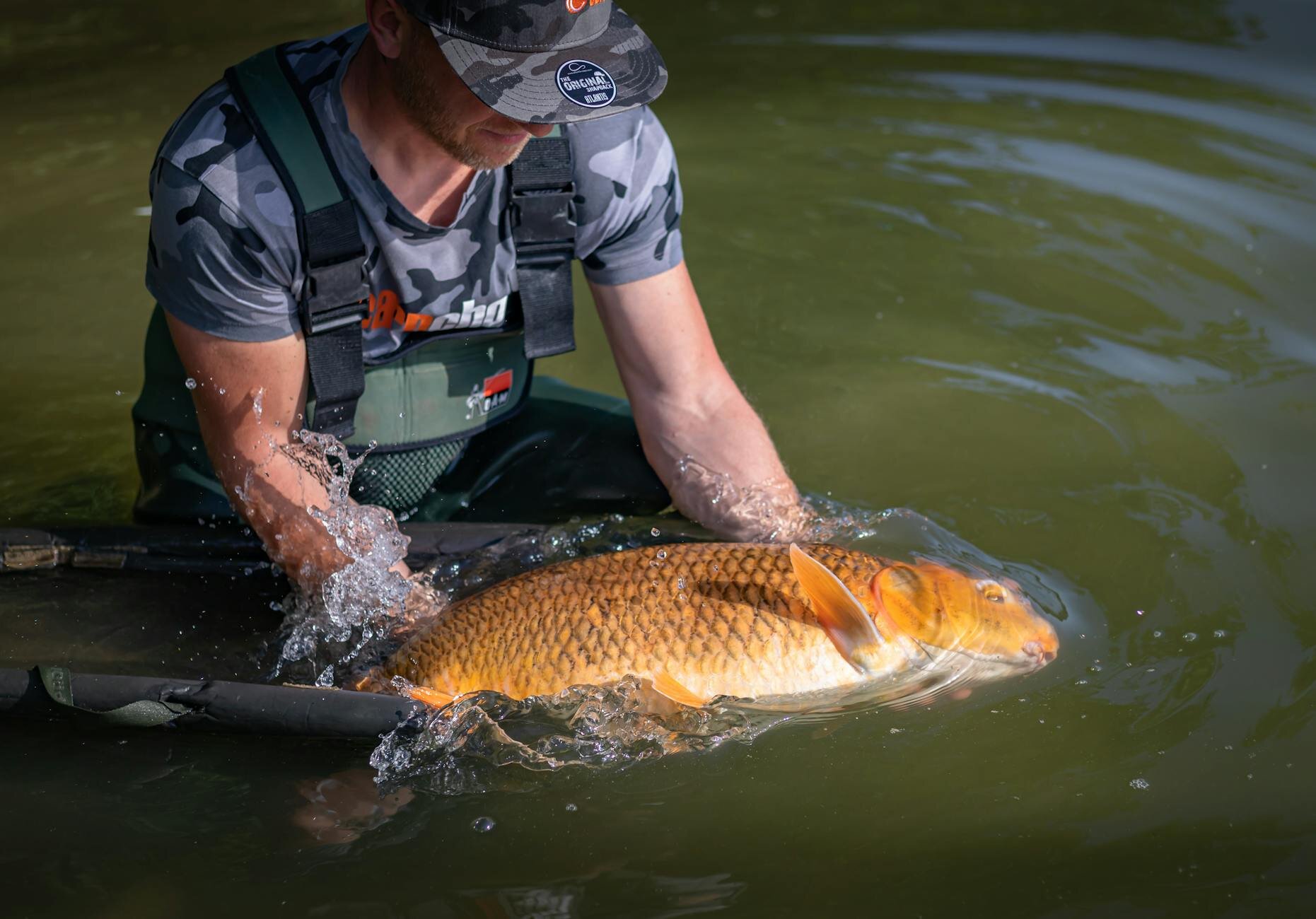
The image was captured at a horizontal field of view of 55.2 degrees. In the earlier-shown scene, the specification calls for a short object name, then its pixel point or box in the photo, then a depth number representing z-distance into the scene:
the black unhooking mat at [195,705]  2.23
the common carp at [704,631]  2.24
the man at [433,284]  2.36
